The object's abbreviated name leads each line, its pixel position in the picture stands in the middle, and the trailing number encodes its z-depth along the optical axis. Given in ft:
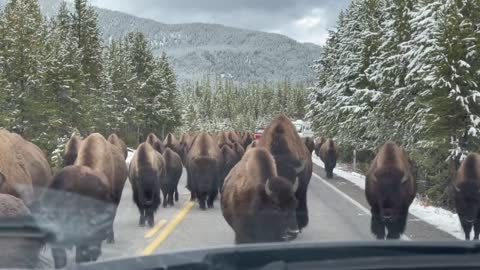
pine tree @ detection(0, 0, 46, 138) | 105.09
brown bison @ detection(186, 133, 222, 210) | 53.21
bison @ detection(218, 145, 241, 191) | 61.27
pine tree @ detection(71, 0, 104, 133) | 162.75
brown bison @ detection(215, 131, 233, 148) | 79.03
